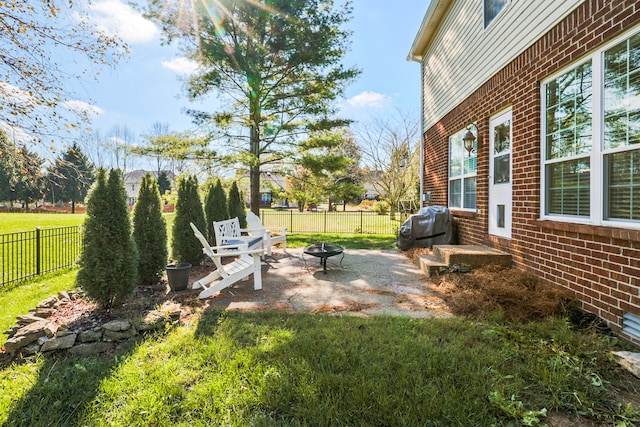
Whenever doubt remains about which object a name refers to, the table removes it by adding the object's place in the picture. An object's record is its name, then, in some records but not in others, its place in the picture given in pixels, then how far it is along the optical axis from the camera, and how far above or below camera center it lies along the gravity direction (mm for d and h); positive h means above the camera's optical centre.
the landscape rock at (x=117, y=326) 2967 -1184
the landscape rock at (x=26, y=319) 3141 -1195
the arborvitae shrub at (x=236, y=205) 9141 +49
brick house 2785 +837
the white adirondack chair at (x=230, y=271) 4238 -985
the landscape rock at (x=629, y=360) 2230 -1182
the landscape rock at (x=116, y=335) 2930 -1262
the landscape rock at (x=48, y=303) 3738 -1225
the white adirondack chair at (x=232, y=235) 5625 -603
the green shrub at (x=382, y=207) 22069 -24
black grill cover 6809 -527
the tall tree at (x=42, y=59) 3666 +1895
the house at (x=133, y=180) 47200 +4513
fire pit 5617 -840
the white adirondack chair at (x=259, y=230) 6740 -515
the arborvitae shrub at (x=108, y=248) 3586 -509
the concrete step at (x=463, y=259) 4727 -839
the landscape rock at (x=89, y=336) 2873 -1244
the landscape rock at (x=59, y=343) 2762 -1269
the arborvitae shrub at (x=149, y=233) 4914 -439
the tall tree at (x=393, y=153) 19562 +3604
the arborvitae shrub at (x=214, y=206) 7578 +15
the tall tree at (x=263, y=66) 9422 +4713
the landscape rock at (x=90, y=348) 2789 -1332
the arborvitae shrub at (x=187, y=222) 5957 -308
